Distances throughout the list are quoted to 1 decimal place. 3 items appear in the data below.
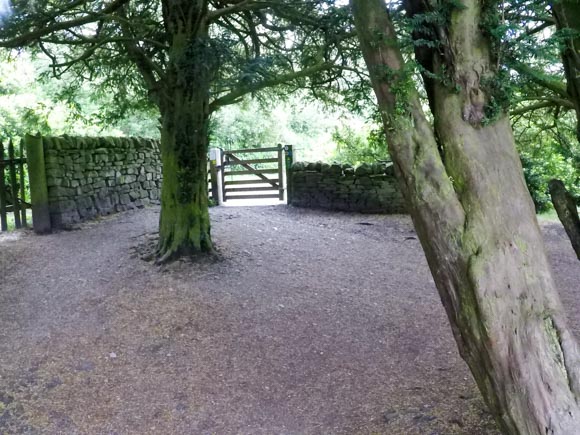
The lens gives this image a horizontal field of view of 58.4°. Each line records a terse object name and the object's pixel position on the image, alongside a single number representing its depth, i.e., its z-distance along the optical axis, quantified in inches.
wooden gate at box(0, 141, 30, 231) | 356.2
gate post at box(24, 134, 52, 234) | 343.0
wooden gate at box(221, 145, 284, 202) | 541.6
